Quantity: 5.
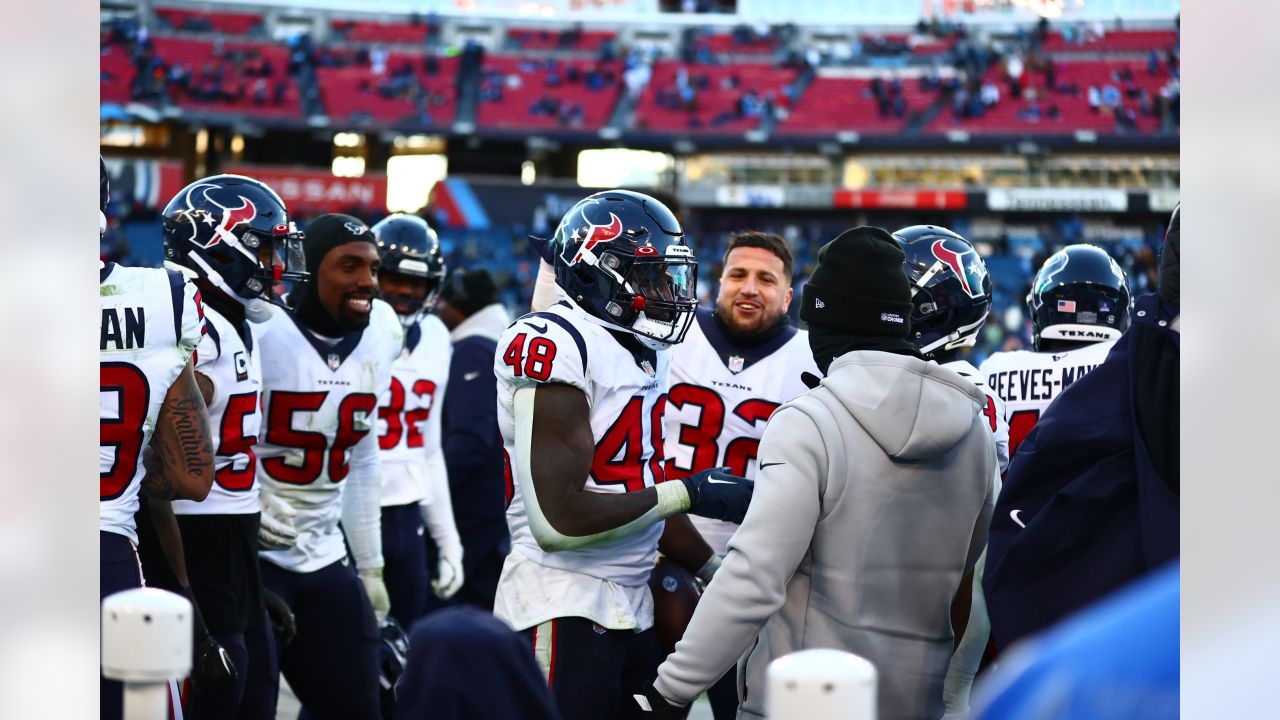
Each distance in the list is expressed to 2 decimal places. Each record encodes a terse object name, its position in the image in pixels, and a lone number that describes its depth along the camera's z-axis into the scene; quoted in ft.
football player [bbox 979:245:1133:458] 15.56
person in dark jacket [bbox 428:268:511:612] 22.62
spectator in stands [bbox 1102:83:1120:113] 125.94
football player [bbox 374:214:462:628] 20.45
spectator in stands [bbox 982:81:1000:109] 126.93
